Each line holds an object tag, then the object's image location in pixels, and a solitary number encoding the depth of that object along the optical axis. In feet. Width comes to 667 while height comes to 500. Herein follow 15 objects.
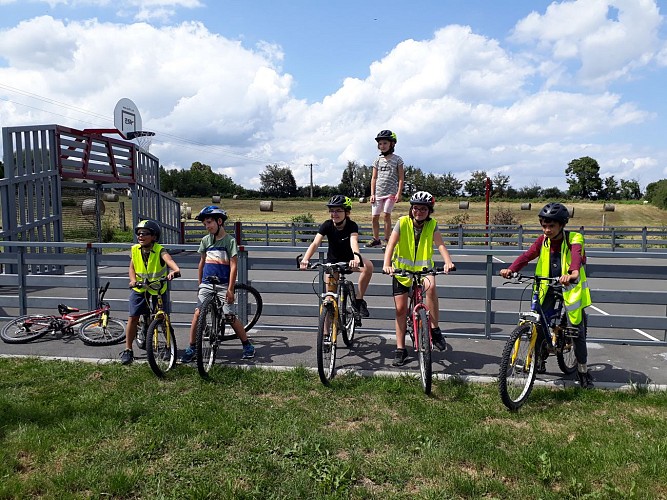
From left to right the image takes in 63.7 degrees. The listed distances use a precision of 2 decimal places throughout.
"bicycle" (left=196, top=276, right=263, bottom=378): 18.13
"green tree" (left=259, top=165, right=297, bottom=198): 297.98
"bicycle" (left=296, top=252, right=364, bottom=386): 17.72
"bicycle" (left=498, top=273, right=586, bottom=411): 15.75
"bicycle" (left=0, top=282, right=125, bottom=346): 23.67
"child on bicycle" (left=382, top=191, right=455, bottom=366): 19.10
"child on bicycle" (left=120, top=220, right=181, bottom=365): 20.34
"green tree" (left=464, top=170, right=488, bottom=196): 238.89
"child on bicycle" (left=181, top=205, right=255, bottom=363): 19.90
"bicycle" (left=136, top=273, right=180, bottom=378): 18.39
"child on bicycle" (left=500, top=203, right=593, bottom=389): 16.66
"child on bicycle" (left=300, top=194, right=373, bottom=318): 20.14
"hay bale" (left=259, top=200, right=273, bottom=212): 171.12
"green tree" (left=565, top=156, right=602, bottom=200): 293.23
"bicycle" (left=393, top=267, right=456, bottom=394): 16.87
